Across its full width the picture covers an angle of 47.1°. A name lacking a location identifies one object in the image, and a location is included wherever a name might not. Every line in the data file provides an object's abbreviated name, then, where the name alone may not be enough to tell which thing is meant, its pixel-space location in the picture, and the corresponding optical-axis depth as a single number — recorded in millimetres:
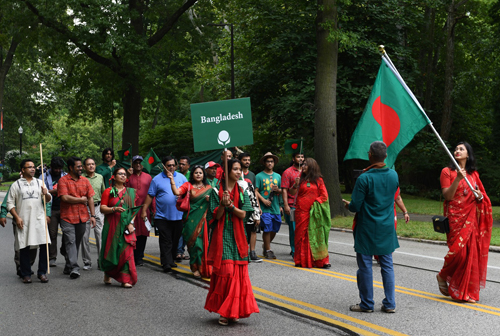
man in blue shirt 9547
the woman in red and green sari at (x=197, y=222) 8930
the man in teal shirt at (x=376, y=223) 6375
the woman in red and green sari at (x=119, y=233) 8289
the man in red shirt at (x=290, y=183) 10594
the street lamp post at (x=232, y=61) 26703
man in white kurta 8648
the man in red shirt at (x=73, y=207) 9203
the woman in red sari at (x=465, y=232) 6770
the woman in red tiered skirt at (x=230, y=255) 5922
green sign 6010
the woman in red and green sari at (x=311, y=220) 9570
